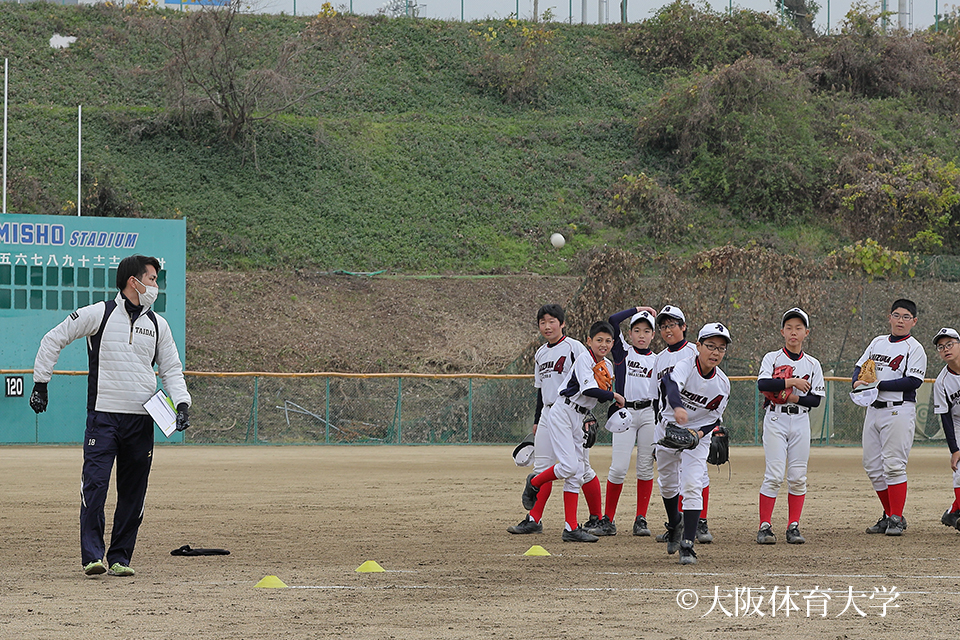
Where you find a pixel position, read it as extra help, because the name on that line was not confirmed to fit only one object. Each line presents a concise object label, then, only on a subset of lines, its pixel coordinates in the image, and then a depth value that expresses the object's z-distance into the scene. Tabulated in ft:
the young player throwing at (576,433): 61.26
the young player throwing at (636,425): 63.57
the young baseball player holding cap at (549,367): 63.36
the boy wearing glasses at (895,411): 65.51
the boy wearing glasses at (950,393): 64.85
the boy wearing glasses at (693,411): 52.08
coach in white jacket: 48.06
